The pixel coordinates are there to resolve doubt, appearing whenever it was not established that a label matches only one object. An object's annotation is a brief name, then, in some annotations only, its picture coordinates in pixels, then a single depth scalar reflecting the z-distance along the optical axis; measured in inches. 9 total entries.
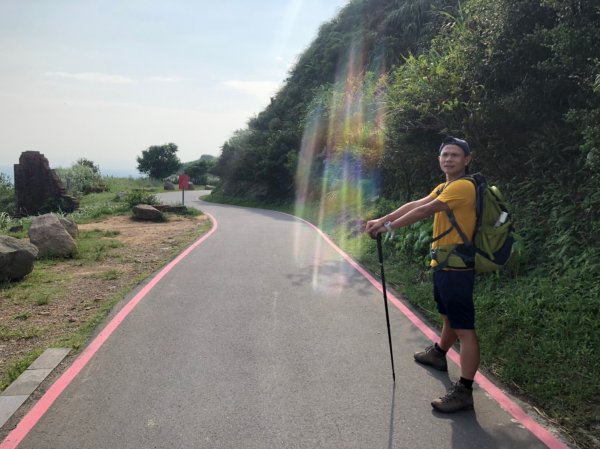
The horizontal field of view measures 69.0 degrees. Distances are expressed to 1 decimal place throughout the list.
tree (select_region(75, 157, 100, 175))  1503.4
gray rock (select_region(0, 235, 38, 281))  276.7
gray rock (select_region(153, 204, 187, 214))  753.1
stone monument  861.8
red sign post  877.5
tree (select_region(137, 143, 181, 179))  2608.3
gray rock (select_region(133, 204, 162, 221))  668.1
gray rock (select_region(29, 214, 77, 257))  355.3
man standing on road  131.8
